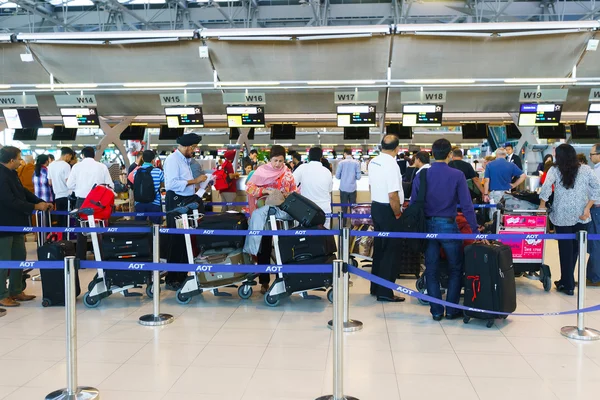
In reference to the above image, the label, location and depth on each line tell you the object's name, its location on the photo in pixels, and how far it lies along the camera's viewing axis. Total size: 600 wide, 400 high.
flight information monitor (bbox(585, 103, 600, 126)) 12.70
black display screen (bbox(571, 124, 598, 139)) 16.61
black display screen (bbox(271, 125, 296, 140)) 17.72
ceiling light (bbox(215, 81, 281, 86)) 11.87
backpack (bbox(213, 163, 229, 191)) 13.07
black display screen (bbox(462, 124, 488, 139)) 18.34
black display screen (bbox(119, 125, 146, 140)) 18.94
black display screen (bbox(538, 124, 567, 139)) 15.39
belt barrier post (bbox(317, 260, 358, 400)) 3.74
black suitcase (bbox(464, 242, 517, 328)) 5.41
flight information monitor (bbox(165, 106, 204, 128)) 13.61
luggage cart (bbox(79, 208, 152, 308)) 6.48
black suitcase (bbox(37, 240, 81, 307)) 6.47
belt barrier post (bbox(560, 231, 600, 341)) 5.24
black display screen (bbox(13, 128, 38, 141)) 16.45
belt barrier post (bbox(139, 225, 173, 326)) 5.72
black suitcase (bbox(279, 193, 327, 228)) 6.32
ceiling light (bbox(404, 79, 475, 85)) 11.43
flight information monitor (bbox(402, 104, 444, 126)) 12.99
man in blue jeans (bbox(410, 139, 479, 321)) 5.65
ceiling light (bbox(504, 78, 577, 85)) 11.38
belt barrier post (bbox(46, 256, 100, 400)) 3.86
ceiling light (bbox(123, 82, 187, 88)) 12.05
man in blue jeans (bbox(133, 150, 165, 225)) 8.42
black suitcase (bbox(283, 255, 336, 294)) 6.25
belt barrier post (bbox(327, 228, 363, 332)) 5.42
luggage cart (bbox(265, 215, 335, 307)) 6.26
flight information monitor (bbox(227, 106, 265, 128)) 13.54
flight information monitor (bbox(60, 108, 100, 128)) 13.85
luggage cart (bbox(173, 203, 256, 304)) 6.53
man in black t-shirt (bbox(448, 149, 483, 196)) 8.35
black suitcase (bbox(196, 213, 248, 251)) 6.58
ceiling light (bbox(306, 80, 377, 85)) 11.80
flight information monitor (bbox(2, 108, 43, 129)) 13.87
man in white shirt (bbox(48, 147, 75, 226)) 9.65
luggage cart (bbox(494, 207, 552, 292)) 7.20
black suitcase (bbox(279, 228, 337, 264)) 6.37
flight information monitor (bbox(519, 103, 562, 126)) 12.73
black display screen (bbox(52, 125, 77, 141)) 17.75
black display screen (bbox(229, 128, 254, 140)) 18.30
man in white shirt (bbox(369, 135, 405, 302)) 6.08
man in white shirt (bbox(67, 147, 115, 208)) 8.60
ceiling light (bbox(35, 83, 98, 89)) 12.23
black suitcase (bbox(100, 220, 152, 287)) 6.56
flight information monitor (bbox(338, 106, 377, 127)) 13.08
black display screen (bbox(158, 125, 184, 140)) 17.43
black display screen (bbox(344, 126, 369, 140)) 15.00
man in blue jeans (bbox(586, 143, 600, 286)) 7.28
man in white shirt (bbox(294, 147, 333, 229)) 7.77
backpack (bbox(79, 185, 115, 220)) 7.35
